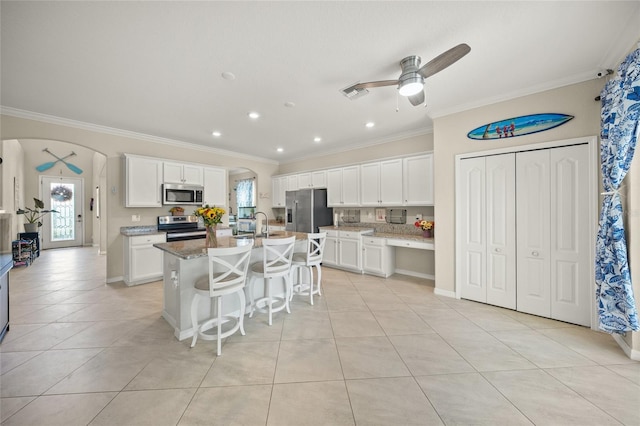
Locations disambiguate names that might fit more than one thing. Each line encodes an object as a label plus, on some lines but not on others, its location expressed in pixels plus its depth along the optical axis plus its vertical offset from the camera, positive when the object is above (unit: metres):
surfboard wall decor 2.71 +1.06
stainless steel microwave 4.61 +0.41
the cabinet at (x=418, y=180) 4.05 +0.58
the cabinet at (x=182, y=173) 4.65 +0.83
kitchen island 2.44 -0.71
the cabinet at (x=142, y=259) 4.00 -0.78
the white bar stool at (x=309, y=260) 3.27 -0.65
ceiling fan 1.88 +1.21
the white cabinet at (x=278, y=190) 6.46 +0.64
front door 7.79 +0.08
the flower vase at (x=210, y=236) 2.82 -0.27
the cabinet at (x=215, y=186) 5.19 +0.63
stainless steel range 4.49 -0.28
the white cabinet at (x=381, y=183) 4.47 +0.59
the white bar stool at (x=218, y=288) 2.18 -0.71
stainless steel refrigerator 5.47 +0.08
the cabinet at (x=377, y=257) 4.46 -0.84
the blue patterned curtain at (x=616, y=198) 1.95 +0.13
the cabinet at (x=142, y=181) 4.23 +0.61
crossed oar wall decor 7.60 +1.64
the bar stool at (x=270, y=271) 2.76 -0.69
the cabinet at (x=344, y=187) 5.09 +0.59
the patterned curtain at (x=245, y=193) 8.12 +0.71
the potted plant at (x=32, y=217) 6.40 -0.06
